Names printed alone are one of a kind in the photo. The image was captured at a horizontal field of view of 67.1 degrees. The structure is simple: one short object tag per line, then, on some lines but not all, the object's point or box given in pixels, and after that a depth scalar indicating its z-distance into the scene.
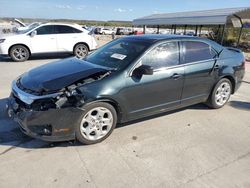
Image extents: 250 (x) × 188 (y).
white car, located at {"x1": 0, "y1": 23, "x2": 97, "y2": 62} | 7.65
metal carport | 13.46
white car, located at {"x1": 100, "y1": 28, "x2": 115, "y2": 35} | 36.39
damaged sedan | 2.52
